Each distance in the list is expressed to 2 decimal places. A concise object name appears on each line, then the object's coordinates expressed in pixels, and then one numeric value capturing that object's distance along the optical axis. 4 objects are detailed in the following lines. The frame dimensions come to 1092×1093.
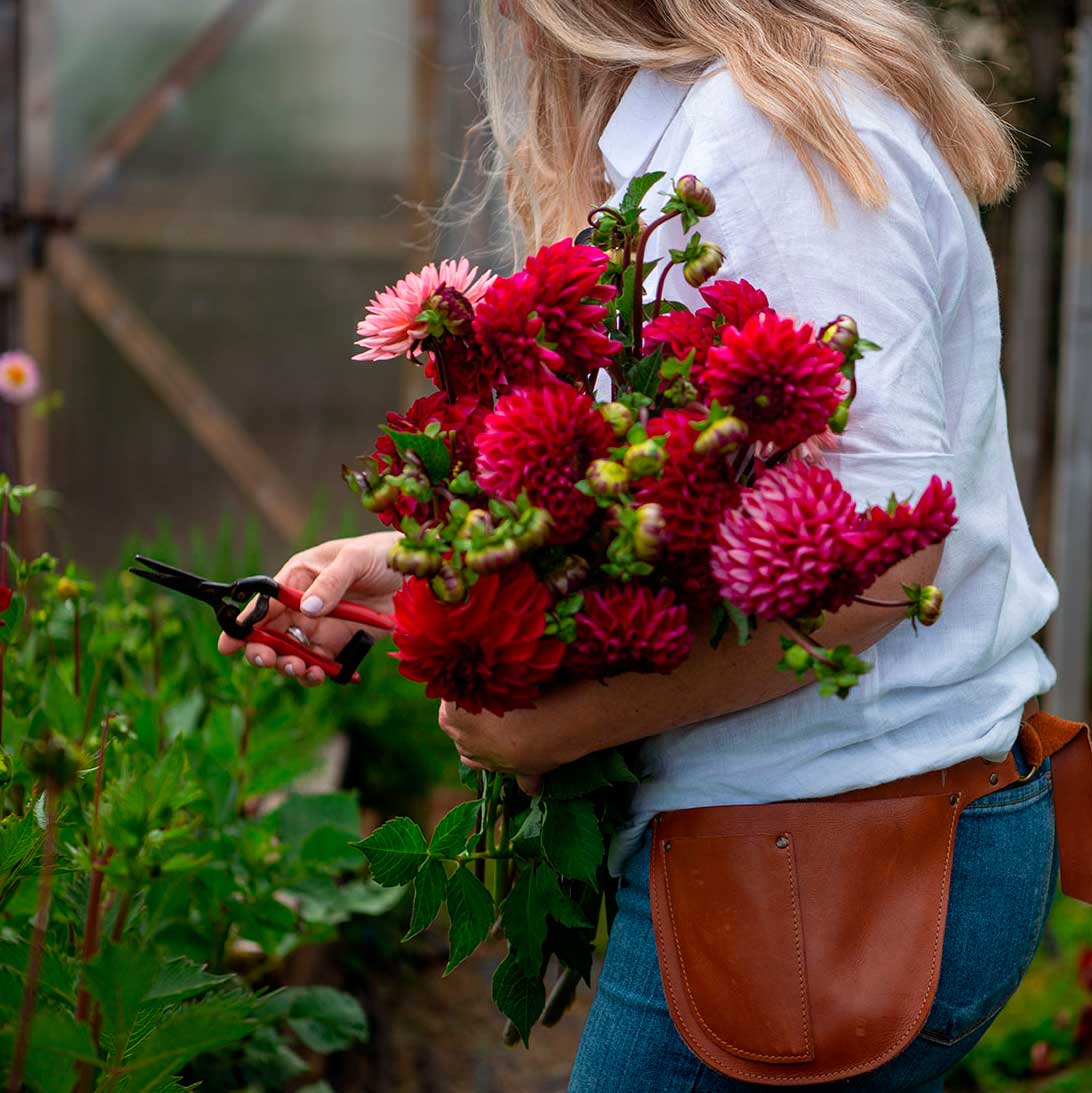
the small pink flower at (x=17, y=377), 2.70
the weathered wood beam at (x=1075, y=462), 3.33
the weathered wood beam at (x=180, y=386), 4.21
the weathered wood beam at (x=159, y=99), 4.17
